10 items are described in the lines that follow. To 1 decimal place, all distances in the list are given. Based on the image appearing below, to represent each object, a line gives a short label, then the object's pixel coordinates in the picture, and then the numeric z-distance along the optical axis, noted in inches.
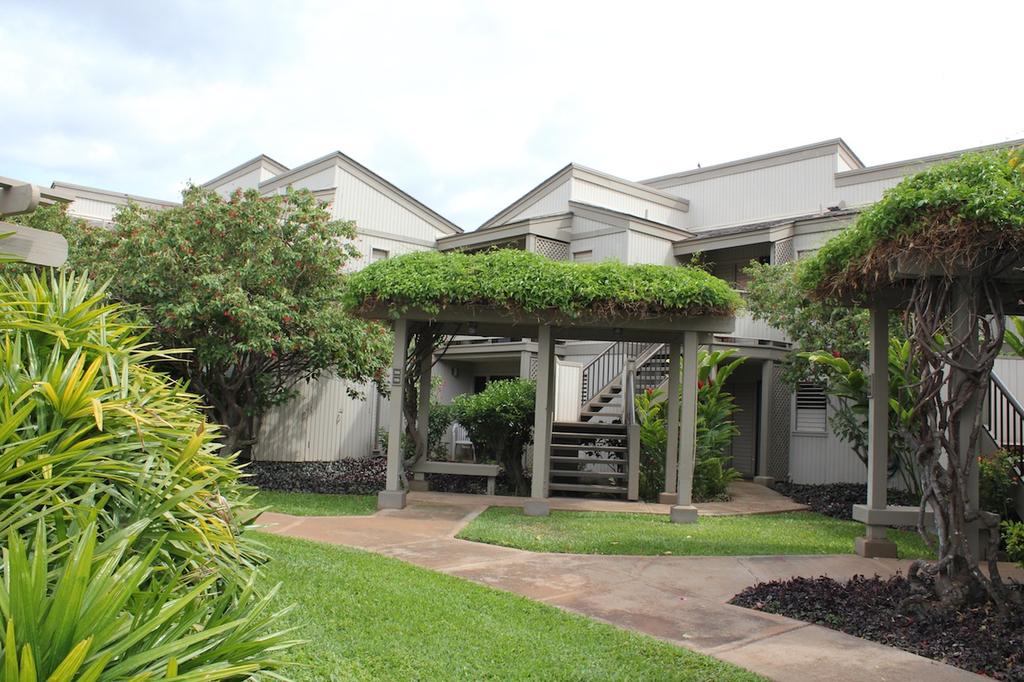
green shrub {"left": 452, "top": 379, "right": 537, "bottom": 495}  529.0
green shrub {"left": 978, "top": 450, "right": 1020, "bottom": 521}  353.1
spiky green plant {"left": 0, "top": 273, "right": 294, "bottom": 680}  78.4
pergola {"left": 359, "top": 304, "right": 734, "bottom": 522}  406.6
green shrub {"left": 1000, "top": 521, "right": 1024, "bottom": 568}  226.0
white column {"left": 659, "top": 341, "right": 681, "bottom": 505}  469.4
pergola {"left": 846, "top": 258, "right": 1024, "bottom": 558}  299.7
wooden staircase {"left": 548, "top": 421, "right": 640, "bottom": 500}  493.0
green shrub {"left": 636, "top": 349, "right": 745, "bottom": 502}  513.7
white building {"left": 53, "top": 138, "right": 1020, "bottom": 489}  622.2
